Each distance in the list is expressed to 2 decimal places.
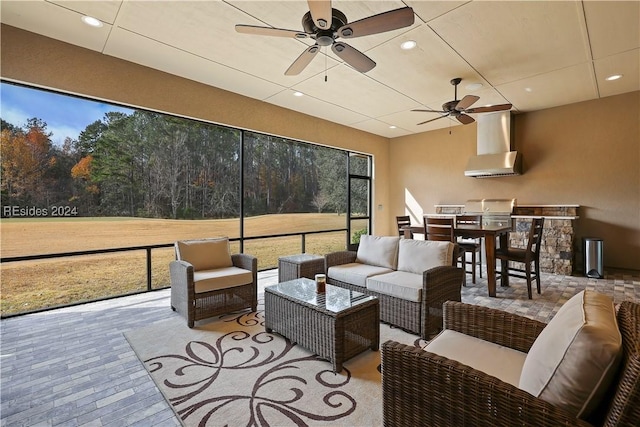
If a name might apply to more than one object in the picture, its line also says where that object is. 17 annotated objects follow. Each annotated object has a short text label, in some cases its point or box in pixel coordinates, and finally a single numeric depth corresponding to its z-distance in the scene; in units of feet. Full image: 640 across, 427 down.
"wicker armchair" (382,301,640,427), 2.86
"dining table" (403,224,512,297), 12.80
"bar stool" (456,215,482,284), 14.42
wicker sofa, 8.92
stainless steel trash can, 15.72
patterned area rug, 5.82
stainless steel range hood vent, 18.71
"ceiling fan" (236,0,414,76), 6.78
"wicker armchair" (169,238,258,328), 9.96
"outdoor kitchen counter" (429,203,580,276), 16.74
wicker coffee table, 7.30
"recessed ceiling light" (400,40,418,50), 10.69
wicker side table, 12.97
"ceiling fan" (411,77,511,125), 13.35
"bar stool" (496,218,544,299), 12.78
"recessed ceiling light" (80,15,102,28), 9.30
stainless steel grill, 19.27
